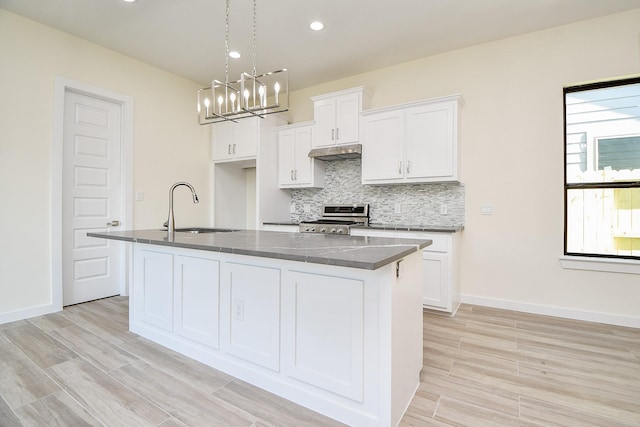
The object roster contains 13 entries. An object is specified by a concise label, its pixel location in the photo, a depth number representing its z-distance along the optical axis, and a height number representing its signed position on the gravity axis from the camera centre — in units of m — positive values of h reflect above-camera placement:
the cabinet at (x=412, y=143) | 3.35 +0.82
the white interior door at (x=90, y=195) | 3.41 +0.21
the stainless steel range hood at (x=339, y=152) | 3.84 +0.80
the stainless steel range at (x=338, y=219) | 3.82 -0.07
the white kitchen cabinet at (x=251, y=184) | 4.38 +0.48
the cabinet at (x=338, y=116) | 3.88 +1.27
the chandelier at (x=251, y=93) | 2.16 +1.80
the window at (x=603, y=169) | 2.93 +0.45
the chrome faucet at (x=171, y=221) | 2.55 -0.06
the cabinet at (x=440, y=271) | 3.14 -0.59
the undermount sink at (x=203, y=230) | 3.04 -0.16
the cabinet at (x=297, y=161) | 4.31 +0.77
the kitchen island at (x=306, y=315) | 1.47 -0.57
